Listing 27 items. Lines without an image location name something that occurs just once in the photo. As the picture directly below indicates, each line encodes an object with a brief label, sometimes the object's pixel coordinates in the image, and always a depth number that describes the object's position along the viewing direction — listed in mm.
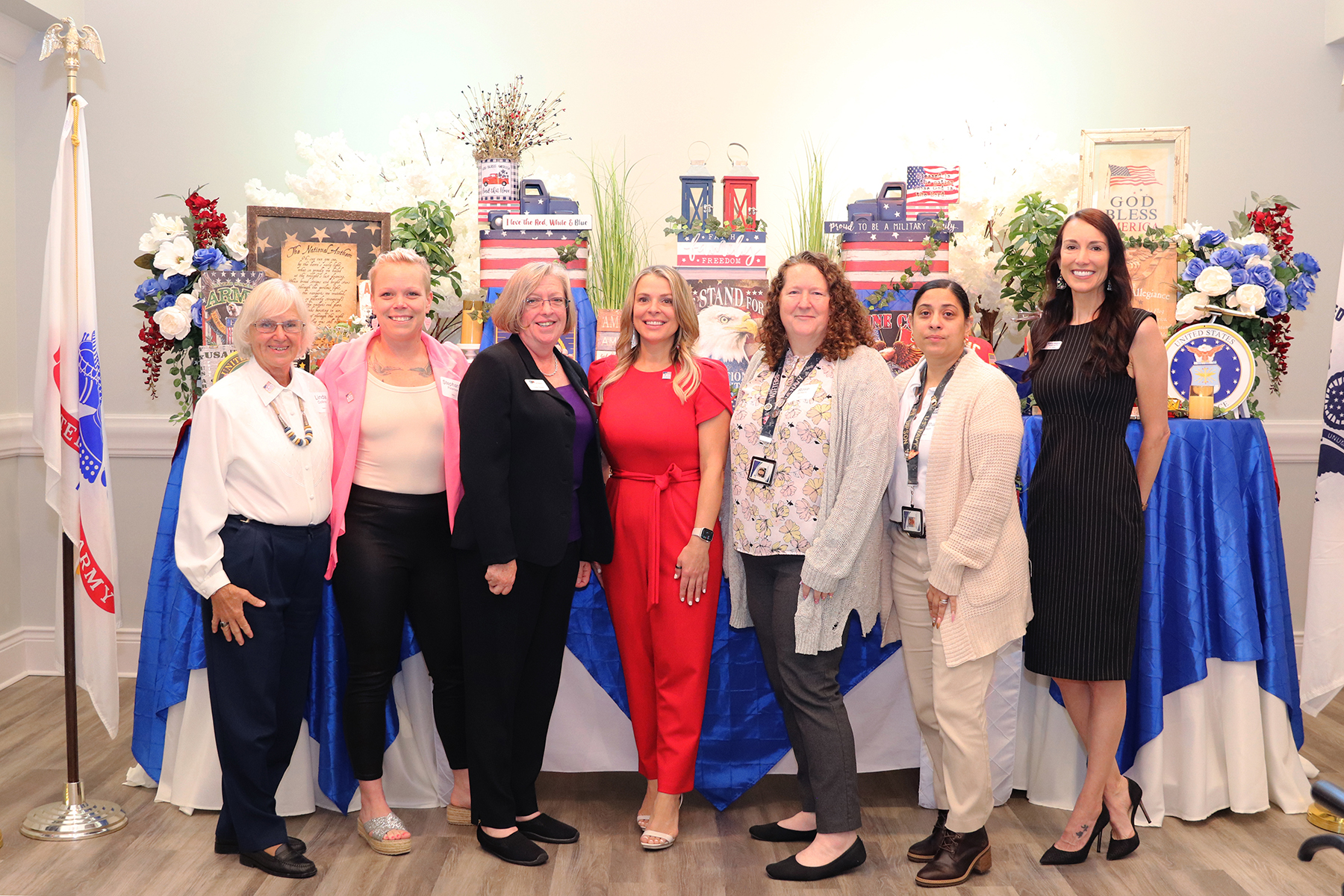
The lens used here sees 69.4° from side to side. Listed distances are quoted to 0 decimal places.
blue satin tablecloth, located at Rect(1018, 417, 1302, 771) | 2895
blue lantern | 3359
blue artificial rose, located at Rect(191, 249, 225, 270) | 3268
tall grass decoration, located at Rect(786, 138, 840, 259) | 3887
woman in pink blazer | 2633
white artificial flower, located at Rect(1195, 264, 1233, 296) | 3115
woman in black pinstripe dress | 2551
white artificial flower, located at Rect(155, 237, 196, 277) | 3266
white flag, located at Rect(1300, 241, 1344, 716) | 2889
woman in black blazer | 2520
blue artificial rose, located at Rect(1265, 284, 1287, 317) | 3100
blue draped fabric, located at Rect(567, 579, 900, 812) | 2990
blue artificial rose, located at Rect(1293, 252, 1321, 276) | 3182
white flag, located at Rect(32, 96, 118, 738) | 2867
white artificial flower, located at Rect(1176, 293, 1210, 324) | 3168
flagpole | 2820
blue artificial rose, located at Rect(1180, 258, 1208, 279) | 3186
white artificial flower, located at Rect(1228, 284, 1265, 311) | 3070
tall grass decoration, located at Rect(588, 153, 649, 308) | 3689
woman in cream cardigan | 2414
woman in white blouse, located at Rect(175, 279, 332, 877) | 2441
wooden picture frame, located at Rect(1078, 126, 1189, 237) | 3646
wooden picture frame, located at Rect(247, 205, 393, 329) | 3336
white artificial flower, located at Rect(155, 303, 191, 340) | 3221
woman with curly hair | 2453
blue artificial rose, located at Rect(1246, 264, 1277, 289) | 3094
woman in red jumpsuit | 2670
